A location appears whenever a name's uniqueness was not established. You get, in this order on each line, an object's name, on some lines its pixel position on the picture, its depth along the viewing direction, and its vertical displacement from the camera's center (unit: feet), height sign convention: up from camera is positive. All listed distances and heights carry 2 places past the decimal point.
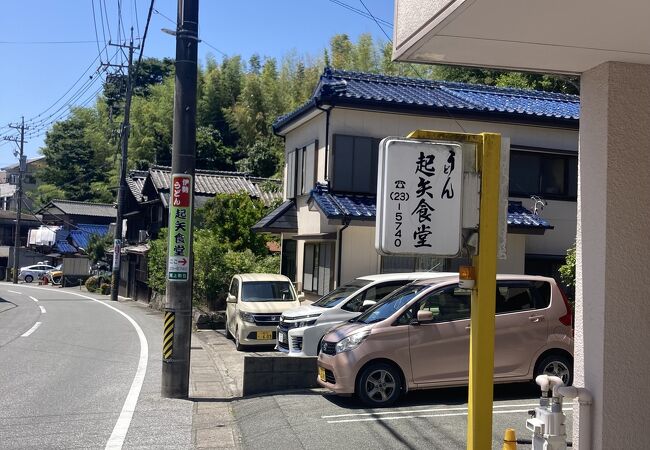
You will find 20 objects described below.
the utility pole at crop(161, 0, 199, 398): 37.11 +4.22
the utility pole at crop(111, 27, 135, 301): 116.78 +11.09
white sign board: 13.26 +1.12
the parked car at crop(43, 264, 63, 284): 176.30 -7.75
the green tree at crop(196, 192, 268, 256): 85.30 +3.86
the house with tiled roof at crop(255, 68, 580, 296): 56.34 +8.59
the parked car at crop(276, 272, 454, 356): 41.45 -3.56
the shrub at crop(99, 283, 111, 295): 142.41 -8.56
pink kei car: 31.53 -3.88
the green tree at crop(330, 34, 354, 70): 132.44 +42.45
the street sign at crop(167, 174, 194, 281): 37.22 +1.15
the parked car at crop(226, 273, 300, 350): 53.26 -4.24
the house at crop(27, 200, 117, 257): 189.98 +6.23
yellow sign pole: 13.15 -1.37
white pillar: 14.12 -0.05
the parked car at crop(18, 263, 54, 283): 189.67 -7.73
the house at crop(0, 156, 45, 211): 235.81 +22.30
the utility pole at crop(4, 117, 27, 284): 179.61 +12.56
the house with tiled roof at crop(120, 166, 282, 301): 121.70 +9.94
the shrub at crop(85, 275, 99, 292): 148.56 -8.01
